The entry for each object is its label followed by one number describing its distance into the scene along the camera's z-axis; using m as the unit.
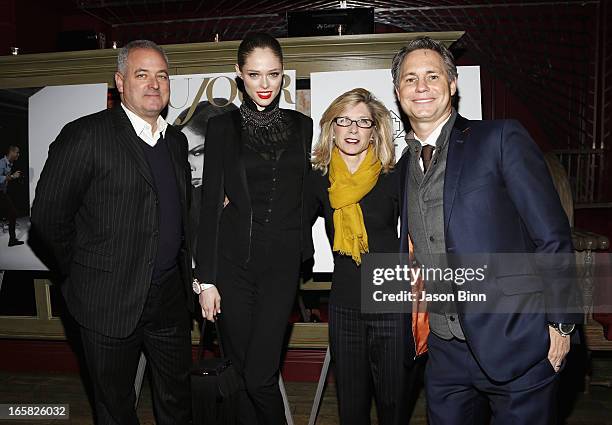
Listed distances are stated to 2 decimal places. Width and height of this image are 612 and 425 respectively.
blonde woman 2.04
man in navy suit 1.54
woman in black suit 2.12
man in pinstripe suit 2.07
